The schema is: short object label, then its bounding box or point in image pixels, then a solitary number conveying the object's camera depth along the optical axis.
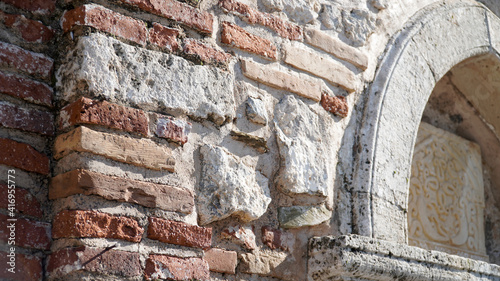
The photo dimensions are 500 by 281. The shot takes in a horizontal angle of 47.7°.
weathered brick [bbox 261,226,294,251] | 1.95
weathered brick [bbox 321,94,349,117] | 2.24
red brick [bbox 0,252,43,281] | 1.48
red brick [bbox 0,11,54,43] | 1.62
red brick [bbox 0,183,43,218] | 1.52
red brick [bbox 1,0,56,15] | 1.66
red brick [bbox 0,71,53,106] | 1.57
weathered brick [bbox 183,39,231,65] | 1.83
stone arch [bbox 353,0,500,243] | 2.21
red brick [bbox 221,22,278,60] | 1.95
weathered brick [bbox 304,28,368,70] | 2.24
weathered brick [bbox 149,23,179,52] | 1.75
